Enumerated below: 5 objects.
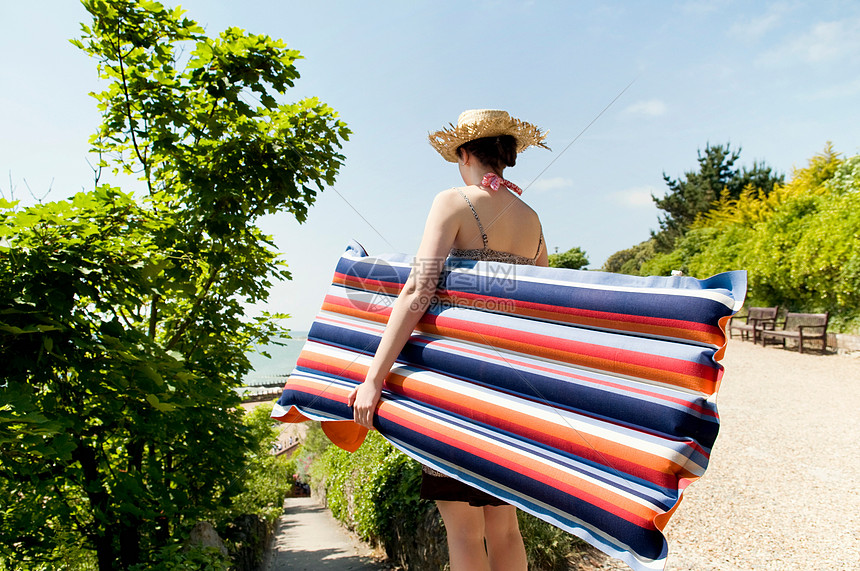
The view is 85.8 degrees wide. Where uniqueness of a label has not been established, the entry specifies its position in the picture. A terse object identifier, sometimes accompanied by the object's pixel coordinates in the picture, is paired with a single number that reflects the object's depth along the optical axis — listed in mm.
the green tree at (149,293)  2357
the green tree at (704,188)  33344
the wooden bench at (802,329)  11680
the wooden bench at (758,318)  13930
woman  1830
